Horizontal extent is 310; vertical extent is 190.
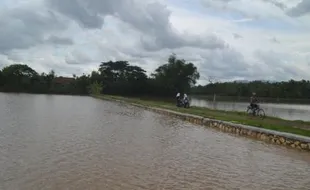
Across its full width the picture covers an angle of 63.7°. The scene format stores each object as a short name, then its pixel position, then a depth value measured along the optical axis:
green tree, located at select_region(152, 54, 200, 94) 57.56
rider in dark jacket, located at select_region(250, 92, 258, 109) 16.82
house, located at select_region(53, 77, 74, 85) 69.85
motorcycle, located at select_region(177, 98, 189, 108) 23.22
